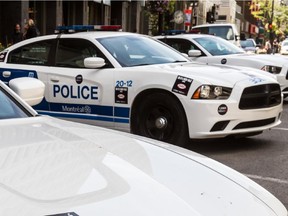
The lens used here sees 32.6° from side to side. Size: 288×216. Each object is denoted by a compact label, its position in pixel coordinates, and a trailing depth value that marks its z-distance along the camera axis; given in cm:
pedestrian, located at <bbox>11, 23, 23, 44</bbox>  1859
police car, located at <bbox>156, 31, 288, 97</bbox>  1041
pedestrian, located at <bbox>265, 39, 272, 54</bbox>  3164
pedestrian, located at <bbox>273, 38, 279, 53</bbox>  4246
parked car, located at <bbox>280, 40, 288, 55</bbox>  3327
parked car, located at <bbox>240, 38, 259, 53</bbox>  2630
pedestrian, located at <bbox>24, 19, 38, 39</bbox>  1634
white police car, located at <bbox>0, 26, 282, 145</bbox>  564
